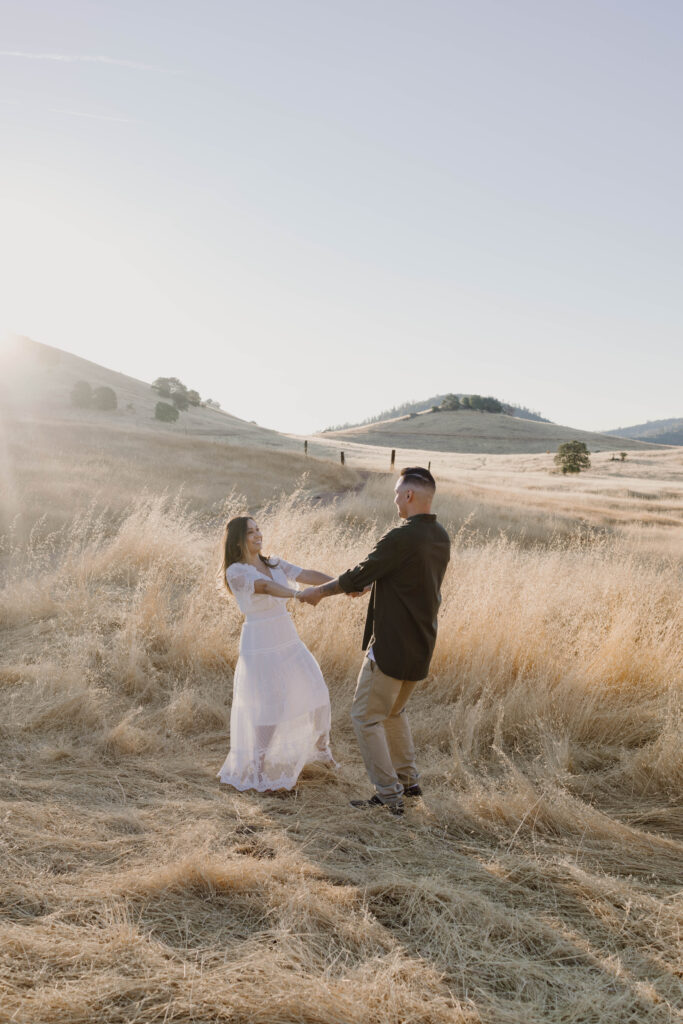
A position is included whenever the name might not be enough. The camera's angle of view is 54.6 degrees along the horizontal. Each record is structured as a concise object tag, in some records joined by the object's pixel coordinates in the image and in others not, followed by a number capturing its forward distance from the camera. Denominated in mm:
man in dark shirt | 3992
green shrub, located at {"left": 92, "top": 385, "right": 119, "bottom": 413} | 64812
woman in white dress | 4469
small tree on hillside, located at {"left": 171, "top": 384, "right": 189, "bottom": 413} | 79438
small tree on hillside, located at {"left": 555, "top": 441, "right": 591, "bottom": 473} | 53272
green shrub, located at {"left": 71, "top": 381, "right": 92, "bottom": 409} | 64500
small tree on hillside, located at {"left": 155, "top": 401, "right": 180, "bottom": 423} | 66750
